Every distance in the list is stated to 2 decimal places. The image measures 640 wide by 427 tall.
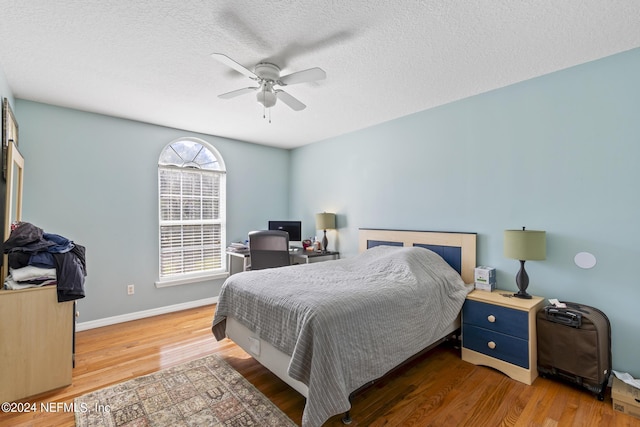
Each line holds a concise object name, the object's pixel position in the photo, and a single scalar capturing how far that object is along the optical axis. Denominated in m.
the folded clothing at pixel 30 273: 2.09
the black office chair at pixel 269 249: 3.53
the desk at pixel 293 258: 3.96
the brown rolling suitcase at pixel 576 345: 1.98
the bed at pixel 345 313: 1.63
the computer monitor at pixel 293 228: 4.56
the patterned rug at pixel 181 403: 1.79
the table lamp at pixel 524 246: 2.27
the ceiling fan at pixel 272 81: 2.00
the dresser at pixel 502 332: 2.20
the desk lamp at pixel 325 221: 4.22
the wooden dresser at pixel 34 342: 2.02
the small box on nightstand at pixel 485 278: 2.61
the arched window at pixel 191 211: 3.92
